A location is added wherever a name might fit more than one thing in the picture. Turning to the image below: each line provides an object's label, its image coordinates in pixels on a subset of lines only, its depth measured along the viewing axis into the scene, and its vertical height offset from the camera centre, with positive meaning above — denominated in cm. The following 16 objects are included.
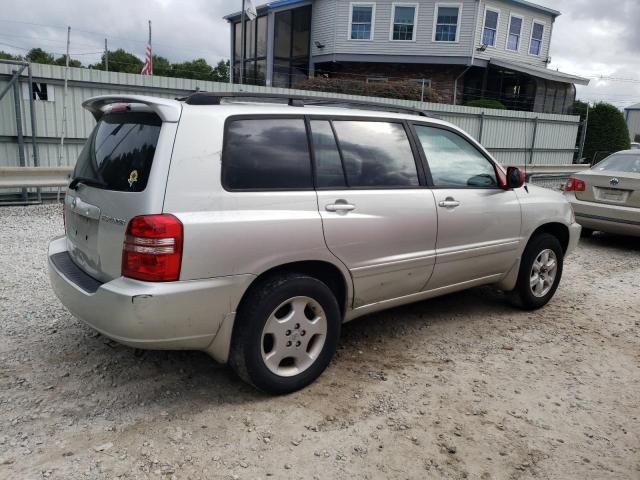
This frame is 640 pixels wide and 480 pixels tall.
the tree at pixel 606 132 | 2325 -22
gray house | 2603 +343
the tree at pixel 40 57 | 4112 +308
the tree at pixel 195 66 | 4488 +321
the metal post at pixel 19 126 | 863 -50
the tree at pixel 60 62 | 3552 +235
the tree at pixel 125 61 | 4382 +350
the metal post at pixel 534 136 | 1827 -44
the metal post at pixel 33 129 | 881 -55
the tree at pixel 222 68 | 3748 +314
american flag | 1853 +131
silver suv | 279 -67
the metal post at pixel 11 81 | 855 +20
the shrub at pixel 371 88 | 2153 +101
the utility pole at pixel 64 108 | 925 -18
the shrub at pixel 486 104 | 2292 +66
